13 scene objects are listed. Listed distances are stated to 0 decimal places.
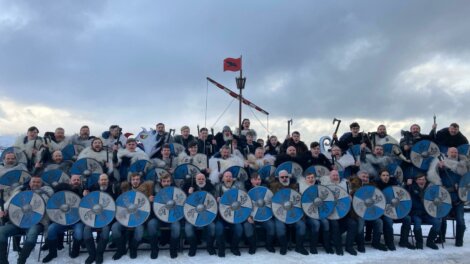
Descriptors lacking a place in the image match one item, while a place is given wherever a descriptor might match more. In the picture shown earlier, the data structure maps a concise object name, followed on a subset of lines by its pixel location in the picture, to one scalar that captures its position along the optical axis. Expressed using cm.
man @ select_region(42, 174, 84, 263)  720
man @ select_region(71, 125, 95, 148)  945
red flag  2084
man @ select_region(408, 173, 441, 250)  818
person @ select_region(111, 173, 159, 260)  732
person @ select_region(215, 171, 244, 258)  759
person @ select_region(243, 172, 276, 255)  770
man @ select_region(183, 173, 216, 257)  756
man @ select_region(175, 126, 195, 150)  995
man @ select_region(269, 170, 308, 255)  770
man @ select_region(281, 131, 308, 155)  965
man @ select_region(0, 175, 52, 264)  688
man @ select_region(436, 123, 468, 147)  972
